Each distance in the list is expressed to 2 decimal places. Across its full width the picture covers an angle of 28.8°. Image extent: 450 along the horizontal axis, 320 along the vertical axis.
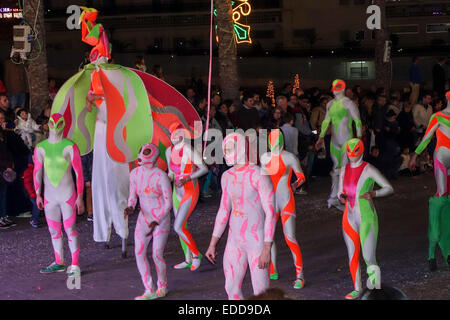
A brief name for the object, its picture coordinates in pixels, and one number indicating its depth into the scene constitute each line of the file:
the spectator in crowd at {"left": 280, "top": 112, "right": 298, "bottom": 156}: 13.94
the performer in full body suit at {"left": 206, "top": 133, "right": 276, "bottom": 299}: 7.54
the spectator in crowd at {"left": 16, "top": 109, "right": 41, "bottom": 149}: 13.74
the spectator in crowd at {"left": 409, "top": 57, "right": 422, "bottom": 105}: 23.72
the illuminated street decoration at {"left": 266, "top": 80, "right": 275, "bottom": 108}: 23.94
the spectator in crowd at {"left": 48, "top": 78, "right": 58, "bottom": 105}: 17.99
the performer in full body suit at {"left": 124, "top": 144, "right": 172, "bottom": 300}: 8.82
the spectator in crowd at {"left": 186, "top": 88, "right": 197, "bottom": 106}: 16.64
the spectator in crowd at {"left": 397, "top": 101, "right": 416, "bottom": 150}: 17.39
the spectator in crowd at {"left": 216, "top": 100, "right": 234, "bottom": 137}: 15.14
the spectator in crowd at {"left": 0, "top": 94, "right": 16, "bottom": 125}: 13.41
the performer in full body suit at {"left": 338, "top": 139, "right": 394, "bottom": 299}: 8.62
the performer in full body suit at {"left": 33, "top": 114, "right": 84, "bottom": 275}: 9.77
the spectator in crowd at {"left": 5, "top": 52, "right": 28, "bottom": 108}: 22.97
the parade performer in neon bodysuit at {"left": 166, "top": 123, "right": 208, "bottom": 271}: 10.02
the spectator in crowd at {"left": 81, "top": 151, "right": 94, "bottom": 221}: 13.14
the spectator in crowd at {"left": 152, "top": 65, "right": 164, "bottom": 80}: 17.64
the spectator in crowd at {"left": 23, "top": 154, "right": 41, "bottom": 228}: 12.74
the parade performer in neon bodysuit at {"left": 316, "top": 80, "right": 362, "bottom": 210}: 13.33
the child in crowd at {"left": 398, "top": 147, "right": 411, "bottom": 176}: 17.12
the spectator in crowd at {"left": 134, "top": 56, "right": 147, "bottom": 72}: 17.25
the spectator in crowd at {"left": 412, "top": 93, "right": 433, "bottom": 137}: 17.96
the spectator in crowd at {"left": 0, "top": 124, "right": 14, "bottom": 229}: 12.66
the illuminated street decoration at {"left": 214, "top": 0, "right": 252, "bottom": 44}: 19.55
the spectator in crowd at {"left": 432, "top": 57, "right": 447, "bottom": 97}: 23.83
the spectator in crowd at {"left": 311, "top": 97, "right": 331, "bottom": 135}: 16.84
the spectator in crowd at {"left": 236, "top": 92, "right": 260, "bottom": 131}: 15.45
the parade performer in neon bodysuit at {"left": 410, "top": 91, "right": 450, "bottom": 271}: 10.01
